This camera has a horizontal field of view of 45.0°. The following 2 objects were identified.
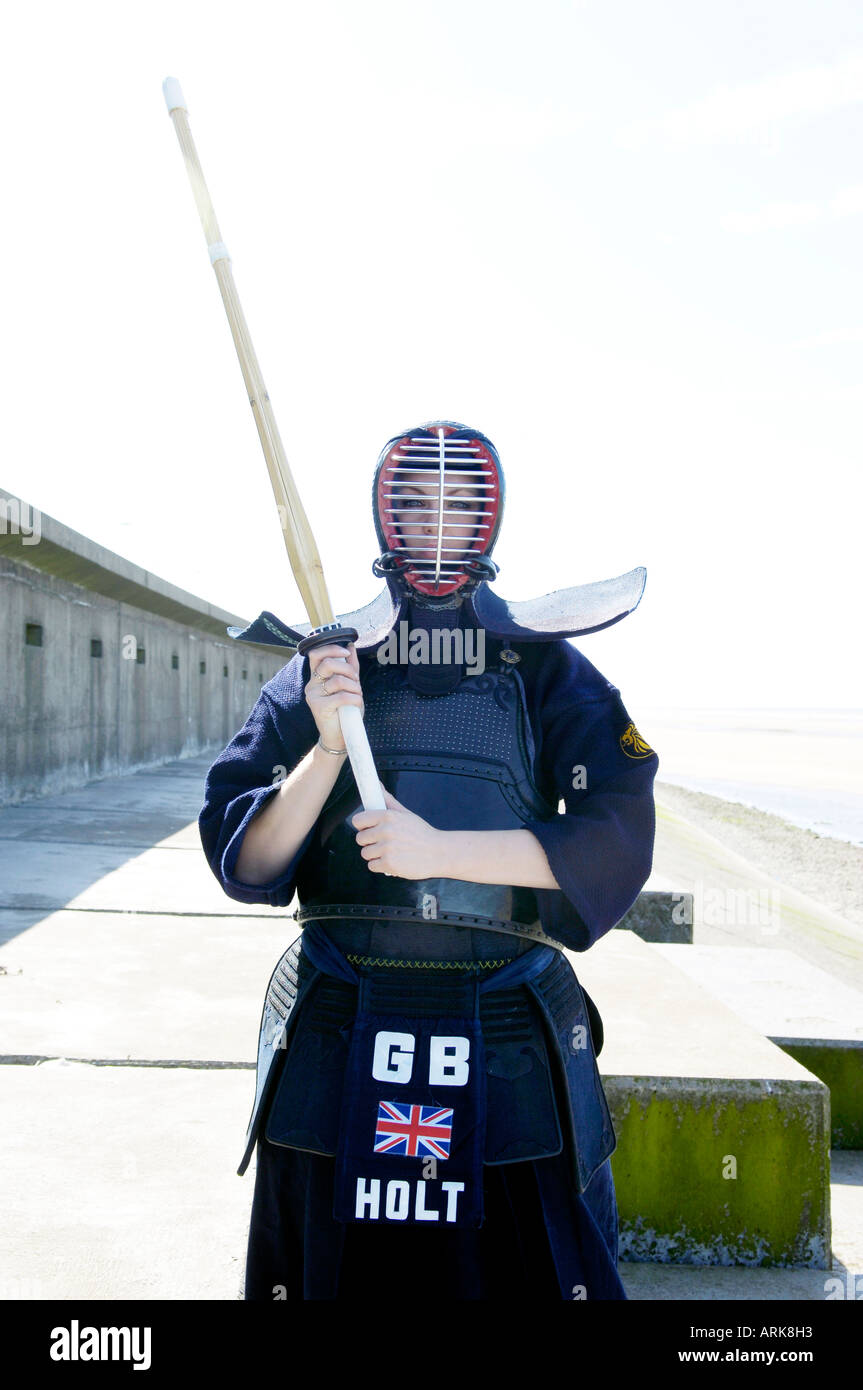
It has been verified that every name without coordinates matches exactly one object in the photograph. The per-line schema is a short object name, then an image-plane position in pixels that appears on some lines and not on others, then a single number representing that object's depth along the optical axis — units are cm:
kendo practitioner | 168
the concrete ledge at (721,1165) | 297
